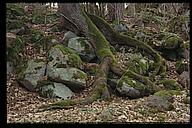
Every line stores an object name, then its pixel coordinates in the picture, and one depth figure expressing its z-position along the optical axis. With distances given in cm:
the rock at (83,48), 970
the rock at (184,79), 891
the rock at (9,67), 898
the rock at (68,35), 1017
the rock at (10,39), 945
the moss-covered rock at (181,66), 972
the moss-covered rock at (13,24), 1034
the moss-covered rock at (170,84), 862
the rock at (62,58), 874
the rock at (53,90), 804
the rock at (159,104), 703
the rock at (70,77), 828
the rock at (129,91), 812
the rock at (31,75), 838
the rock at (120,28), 1149
